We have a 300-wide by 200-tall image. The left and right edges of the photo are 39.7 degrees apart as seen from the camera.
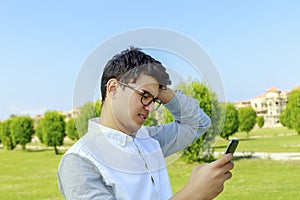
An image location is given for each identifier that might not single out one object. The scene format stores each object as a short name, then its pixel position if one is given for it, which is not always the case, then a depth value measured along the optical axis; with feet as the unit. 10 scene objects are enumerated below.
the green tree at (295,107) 76.49
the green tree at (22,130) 121.49
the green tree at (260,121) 205.86
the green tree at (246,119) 143.02
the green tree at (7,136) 134.82
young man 4.02
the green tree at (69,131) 102.68
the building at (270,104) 257.75
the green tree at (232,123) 93.18
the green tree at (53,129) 102.27
